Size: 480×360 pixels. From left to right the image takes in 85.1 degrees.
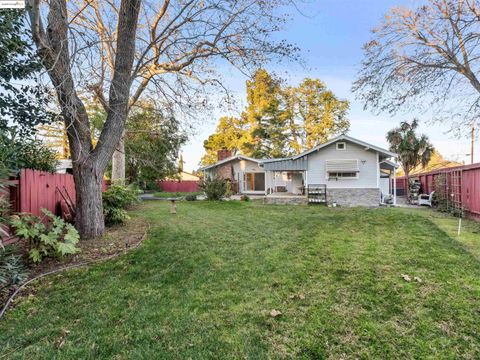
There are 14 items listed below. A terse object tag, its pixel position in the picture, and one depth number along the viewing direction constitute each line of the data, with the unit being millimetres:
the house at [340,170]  14664
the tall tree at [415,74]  10750
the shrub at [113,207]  7312
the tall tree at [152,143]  8656
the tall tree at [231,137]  29188
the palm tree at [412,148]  22516
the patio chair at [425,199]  14195
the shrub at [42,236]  3817
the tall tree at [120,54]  4965
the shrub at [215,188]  15211
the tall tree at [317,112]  27172
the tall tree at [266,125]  28000
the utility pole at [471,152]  21594
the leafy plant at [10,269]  3135
